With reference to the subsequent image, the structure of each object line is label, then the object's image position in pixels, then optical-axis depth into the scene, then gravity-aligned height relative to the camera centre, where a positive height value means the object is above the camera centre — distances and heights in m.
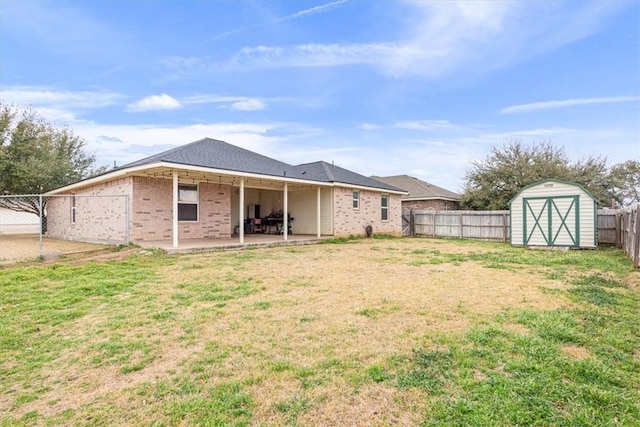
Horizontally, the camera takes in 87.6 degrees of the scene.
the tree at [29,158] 16.38 +3.20
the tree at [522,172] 19.84 +2.85
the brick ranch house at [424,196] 23.00 +1.56
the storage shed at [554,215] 11.59 +0.11
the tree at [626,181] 21.98 +2.55
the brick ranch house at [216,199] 11.05 +0.87
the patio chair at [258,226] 17.30 -0.37
